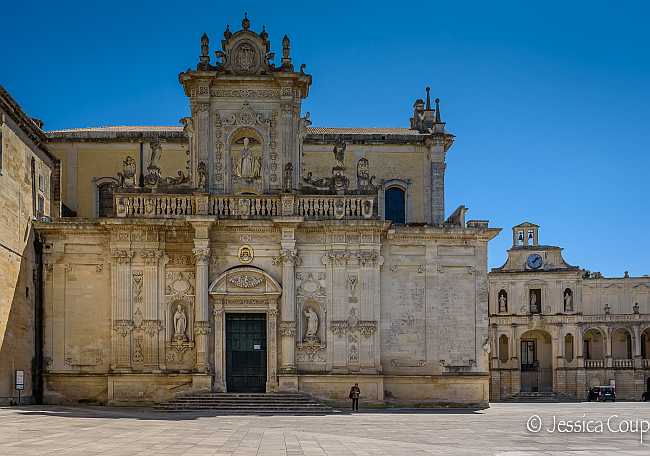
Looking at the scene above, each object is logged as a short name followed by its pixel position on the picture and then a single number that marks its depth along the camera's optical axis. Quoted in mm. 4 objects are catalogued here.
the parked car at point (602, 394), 64562
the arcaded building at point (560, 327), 72438
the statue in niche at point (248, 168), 38906
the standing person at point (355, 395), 36062
